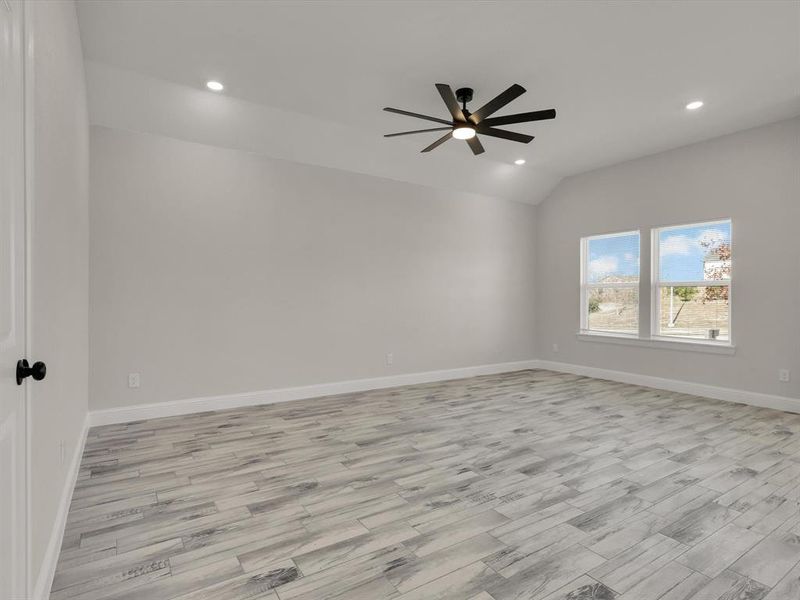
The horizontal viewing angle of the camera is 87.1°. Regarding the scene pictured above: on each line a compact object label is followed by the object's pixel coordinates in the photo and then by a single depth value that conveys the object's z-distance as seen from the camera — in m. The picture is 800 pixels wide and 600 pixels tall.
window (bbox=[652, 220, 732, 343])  5.01
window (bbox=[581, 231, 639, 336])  5.93
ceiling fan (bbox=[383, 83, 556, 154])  3.06
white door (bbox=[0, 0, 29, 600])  1.06
